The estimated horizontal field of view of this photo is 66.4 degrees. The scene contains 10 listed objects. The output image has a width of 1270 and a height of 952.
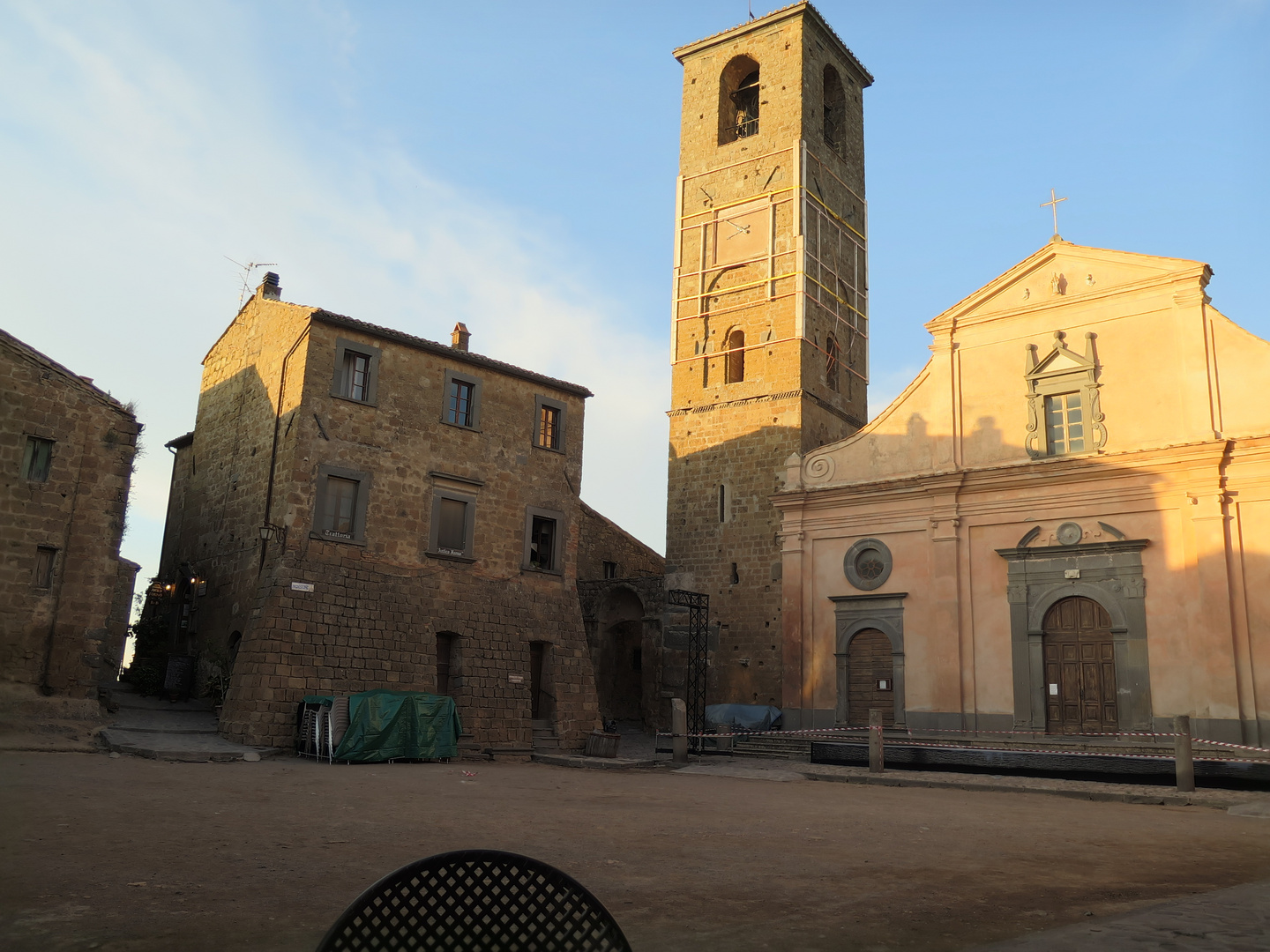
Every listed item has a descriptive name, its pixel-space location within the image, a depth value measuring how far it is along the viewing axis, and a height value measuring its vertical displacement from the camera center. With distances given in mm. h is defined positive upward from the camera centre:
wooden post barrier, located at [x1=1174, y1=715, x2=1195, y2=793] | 14453 -816
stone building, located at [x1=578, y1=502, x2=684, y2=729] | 28406 +1795
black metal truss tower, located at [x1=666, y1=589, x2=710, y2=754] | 26703 +988
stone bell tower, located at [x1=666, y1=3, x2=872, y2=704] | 28047 +11953
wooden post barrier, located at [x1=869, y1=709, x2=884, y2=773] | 17484 -991
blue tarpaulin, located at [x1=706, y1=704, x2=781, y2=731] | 25031 -729
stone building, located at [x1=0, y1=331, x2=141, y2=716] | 17219 +2549
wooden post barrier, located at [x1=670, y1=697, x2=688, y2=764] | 19797 -963
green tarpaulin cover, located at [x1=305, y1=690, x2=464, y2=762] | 17719 -976
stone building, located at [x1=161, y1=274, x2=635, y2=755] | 19812 +3179
